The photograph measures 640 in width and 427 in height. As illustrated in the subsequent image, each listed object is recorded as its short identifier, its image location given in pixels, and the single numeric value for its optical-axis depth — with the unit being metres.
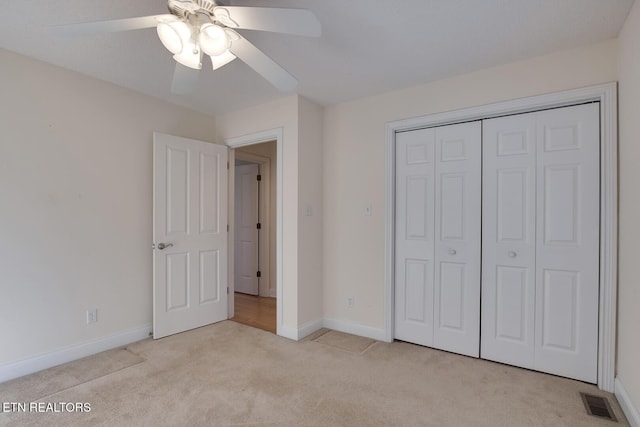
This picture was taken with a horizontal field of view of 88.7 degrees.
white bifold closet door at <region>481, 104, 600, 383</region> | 2.32
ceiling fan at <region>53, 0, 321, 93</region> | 1.38
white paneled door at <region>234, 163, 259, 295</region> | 5.12
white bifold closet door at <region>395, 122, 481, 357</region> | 2.76
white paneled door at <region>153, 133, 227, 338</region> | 3.17
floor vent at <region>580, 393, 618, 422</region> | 1.95
